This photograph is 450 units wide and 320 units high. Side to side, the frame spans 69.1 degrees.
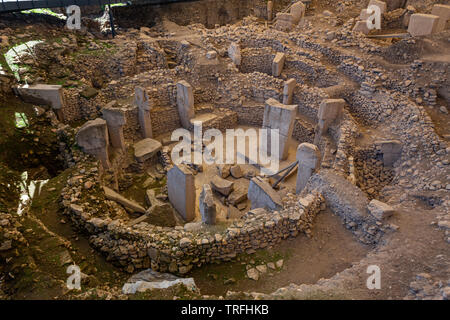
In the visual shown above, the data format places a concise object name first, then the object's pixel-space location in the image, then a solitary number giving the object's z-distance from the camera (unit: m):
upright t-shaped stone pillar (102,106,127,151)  9.01
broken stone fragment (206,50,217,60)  12.33
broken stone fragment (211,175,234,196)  9.04
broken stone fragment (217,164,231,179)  9.77
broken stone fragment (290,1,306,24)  15.38
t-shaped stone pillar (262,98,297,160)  9.48
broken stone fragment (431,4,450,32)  11.68
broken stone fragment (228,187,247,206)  8.83
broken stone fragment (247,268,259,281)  5.67
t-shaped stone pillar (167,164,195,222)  7.68
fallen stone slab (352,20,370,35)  13.27
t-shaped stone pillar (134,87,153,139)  10.50
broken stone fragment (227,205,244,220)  8.17
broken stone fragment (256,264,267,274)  5.76
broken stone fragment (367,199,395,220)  5.89
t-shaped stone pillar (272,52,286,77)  12.48
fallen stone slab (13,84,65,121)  9.76
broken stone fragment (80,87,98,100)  10.68
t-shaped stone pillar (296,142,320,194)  7.77
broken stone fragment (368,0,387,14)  13.94
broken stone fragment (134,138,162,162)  10.28
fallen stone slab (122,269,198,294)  4.89
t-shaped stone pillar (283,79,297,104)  11.27
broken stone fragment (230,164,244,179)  9.73
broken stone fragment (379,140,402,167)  8.85
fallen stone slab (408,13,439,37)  11.27
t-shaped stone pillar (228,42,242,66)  12.81
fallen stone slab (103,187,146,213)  8.08
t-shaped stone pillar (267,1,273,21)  17.50
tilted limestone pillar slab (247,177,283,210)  7.25
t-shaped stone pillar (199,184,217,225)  6.71
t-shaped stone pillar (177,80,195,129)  10.94
